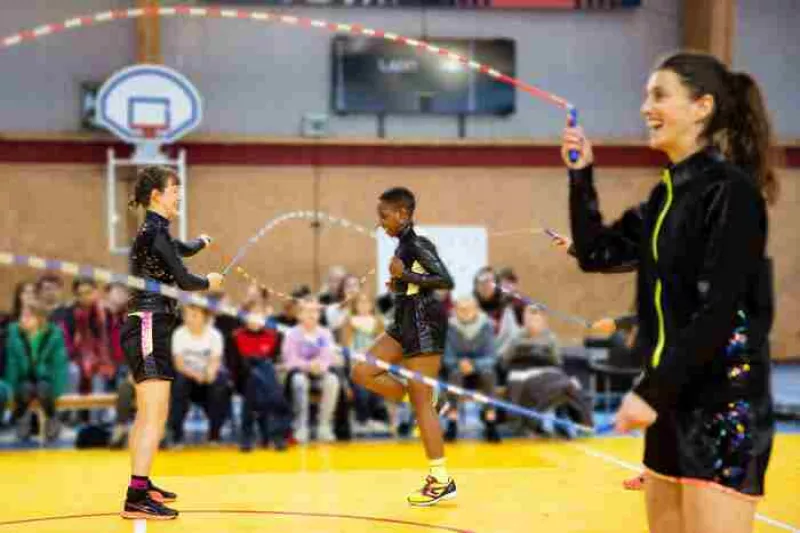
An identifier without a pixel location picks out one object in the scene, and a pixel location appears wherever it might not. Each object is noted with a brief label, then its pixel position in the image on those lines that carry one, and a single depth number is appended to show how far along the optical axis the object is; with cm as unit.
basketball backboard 1487
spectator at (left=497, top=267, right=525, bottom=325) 1314
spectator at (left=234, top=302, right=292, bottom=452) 1041
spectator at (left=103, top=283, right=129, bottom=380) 1156
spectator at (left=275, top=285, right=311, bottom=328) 1188
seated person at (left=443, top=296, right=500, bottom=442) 1103
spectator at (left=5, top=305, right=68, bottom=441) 1060
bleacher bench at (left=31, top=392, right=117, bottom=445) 1081
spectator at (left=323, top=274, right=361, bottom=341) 1134
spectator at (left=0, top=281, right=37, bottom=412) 1048
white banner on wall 1609
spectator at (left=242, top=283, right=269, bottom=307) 1127
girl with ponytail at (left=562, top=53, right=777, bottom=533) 282
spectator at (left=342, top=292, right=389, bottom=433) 1107
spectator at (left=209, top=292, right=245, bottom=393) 1083
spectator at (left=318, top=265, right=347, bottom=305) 1234
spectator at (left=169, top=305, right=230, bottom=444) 1041
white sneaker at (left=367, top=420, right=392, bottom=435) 1168
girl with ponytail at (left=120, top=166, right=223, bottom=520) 651
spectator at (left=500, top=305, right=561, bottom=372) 1119
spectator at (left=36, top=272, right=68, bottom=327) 1240
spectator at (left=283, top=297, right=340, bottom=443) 1079
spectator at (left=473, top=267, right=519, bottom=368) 1224
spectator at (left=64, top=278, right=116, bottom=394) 1140
